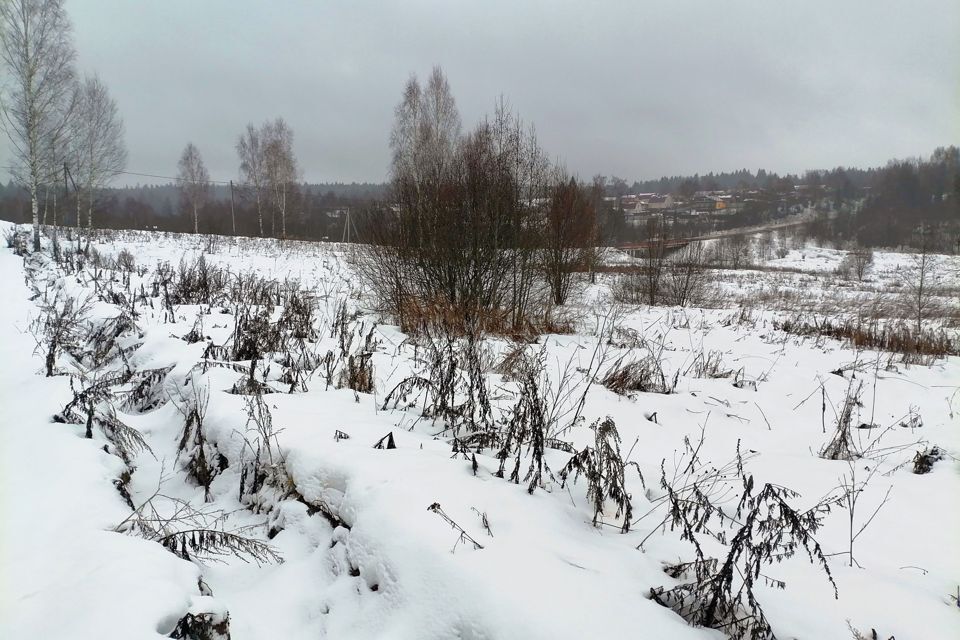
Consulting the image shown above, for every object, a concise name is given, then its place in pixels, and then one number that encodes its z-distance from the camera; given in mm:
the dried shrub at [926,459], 2750
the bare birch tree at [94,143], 21125
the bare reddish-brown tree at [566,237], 10953
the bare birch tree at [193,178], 33750
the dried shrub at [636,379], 4641
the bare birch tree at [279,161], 33438
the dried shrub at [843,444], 3064
